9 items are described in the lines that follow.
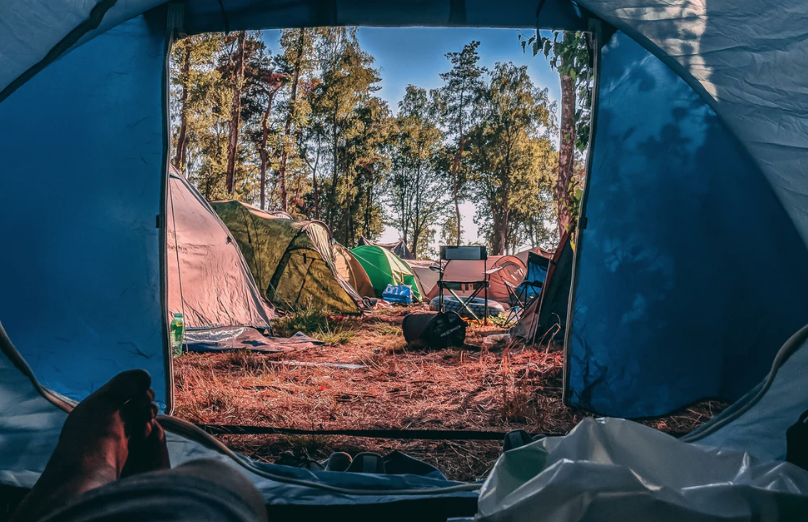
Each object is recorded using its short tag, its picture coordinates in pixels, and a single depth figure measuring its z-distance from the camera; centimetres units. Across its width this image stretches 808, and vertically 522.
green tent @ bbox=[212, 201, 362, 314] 709
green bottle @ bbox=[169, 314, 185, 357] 409
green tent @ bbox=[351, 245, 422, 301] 1138
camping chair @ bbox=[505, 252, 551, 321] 589
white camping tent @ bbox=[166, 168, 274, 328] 499
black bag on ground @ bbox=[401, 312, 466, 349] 497
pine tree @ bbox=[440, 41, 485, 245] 2728
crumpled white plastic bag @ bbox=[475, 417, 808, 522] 68
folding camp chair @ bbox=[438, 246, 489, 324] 684
